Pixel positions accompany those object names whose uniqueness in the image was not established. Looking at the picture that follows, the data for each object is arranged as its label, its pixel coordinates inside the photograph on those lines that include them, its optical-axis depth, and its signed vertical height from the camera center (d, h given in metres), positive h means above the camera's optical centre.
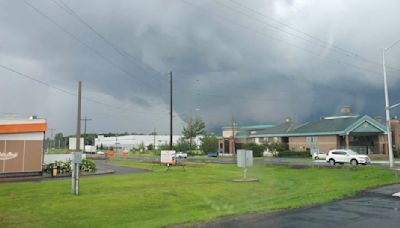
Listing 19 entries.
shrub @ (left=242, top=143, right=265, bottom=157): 83.88 +0.31
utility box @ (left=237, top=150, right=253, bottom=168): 23.80 -0.46
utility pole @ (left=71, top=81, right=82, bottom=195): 17.78 -1.27
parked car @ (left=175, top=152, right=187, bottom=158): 81.62 -1.16
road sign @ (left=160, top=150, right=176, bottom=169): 37.95 -0.73
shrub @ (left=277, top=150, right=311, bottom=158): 75.19 -0.88
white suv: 44.07 -0.95
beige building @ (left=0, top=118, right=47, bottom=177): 30.42 +0.26
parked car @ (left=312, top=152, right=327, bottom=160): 64.44 -1.07
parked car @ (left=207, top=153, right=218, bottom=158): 89.18 -1.27
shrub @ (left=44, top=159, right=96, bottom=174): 32.50 -1.47
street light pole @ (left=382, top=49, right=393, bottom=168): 38.88 +4.05
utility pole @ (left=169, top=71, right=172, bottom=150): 47.17 +5.91
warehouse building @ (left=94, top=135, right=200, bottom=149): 165.50 +3.90
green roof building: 75.06 +3.06
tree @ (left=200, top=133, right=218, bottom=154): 102.69 +1.19
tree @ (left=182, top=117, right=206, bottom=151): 111.25 +6.06
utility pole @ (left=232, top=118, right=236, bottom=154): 93.38 +1.24
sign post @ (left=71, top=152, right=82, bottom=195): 17.85 -0.96
